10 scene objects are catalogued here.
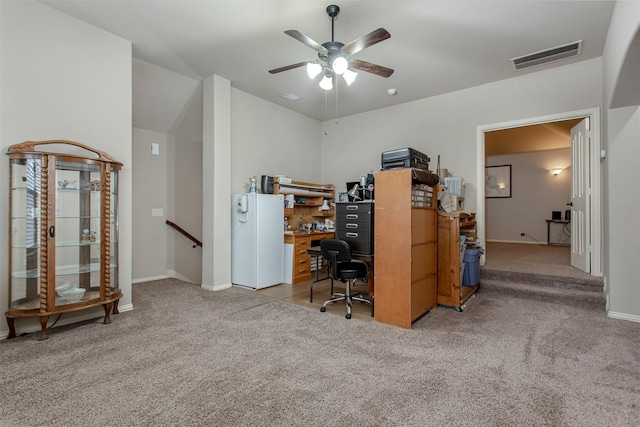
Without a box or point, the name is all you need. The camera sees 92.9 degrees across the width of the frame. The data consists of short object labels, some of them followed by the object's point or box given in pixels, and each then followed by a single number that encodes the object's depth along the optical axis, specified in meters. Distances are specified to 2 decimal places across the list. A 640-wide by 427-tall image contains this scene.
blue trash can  3.87
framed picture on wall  8.70
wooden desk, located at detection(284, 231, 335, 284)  4.89
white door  4.04
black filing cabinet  3.33
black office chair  3.26
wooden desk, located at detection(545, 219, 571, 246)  7.61
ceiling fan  2.60
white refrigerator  4.48
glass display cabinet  2.71
